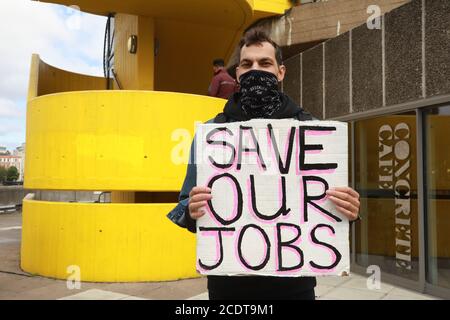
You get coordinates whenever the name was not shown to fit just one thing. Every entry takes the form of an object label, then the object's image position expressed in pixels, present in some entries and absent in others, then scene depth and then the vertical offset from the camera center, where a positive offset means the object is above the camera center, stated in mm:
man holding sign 1935 -94
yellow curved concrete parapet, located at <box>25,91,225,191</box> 6848 +636
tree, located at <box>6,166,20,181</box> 66338 +904
